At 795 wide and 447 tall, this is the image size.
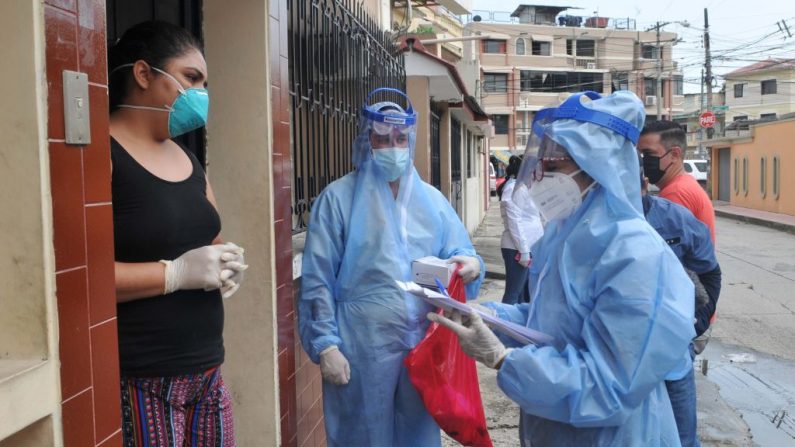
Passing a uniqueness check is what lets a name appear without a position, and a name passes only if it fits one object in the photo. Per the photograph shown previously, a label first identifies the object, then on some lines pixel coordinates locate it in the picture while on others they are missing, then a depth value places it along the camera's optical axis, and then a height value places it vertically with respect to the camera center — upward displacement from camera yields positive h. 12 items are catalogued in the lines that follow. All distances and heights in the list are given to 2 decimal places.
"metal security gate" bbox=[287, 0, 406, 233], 3.82 +0.56
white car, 36.31 -0.05
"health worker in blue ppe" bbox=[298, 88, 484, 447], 2.98 -0.51
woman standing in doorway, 1.94 -0.22
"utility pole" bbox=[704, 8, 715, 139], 34.51 +4.65
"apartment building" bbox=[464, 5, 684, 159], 52.97 +8.46
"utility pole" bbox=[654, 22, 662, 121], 38.78 +4.23
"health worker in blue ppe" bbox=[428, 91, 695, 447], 1.82 -0.37
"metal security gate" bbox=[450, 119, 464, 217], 14.07 +0.14
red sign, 28.67 +1.99
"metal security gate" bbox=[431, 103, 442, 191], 11.70 +0.39
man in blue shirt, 3.11 -0.41
